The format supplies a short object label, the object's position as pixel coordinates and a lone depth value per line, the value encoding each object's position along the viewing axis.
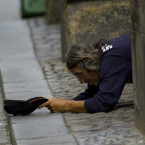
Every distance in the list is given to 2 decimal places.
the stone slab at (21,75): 11.75
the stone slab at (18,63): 13.01
